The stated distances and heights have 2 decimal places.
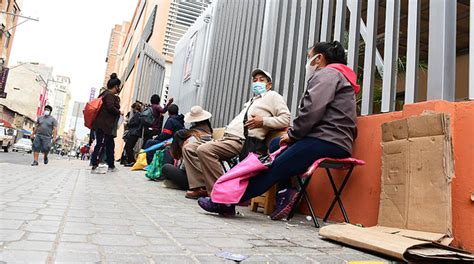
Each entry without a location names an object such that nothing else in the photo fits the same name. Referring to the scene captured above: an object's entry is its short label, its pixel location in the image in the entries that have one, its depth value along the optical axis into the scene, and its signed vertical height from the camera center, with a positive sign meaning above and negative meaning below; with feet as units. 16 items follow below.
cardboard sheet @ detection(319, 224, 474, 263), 5.81 -0.89
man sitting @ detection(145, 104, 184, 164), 22.97 +2.81
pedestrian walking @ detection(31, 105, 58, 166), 30.76 +2.01
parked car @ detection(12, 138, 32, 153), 81.41 +1.68
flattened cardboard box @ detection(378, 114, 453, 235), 7.18 +0.50
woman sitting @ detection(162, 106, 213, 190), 17.24 +1.56
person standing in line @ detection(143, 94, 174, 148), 31.50 +4.45
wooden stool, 12.03 -0.68
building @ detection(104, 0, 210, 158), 41.65 +19.78
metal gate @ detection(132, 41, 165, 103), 41.01 +10.90
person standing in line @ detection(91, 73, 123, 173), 22.49 +2.91
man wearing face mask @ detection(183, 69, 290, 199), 12.23 +1.71
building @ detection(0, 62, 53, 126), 159.63 +28.89
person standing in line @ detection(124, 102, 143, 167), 32.14 +3.20
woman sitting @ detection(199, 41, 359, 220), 9.52 +1.54
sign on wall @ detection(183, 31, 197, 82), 29.27 +9.52
